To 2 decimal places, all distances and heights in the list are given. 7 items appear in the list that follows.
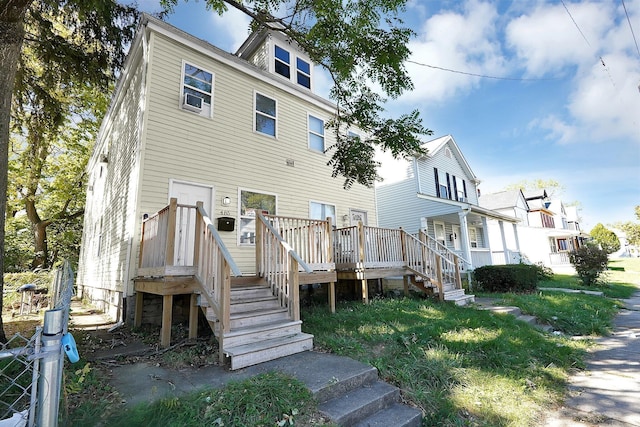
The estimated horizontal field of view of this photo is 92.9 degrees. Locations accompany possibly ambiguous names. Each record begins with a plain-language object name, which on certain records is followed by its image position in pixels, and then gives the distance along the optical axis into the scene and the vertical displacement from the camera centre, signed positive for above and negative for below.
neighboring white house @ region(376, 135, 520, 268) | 14.28 +2.87
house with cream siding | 6.68 +3.18
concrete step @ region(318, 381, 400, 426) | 2.88 -1.40
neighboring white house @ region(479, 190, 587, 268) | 26.08 +2.37
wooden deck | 4.04 -0.13
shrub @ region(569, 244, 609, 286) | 12.48 -0.31
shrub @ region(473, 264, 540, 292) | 10.75 -0.72
